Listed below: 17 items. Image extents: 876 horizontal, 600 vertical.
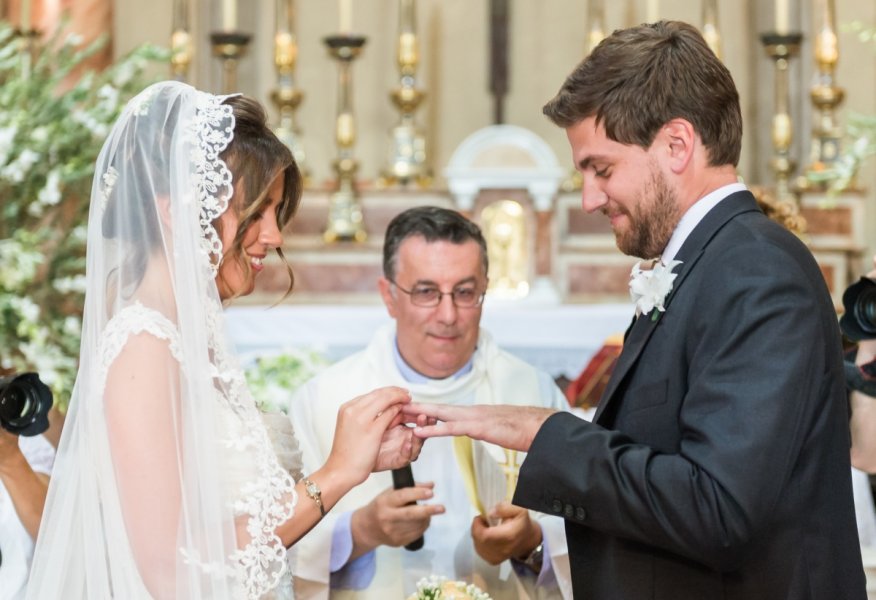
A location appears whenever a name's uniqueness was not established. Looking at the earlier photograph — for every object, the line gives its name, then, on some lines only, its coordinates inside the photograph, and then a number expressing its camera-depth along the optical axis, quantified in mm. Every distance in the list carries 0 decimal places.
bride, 2852
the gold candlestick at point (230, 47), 8180
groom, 2594
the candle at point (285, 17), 8266
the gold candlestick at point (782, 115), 8000
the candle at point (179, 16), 8242
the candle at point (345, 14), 8305
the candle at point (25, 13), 7436
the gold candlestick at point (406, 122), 8320
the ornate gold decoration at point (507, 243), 7727
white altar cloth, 7059
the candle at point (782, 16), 8125
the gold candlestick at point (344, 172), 8016
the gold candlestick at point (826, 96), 7980
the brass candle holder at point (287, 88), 8203
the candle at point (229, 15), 8359
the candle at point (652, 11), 8398
